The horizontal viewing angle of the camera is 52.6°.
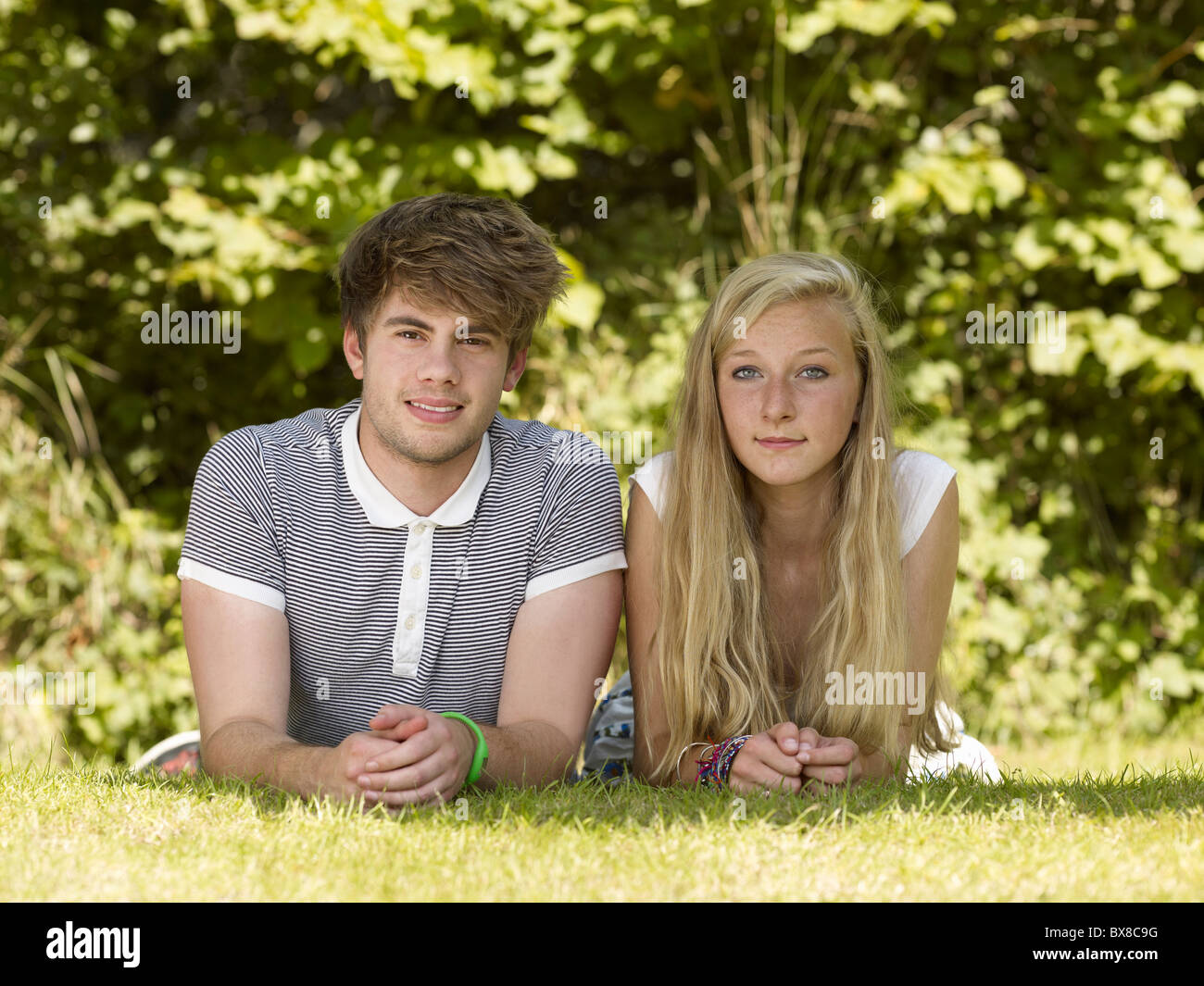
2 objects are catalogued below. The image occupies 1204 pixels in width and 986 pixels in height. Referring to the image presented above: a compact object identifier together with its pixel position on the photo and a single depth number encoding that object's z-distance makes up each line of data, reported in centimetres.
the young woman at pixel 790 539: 283
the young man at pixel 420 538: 276
